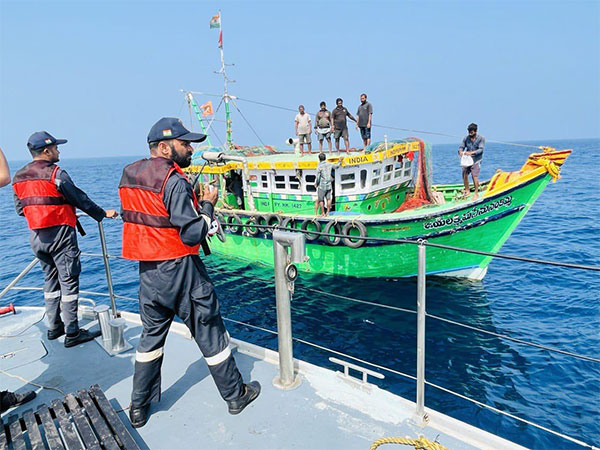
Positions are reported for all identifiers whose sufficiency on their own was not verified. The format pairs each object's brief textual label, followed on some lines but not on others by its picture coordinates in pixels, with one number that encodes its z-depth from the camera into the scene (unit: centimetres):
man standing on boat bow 1032
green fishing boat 1073
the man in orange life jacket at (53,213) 371
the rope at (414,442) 252
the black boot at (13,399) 314
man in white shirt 1426
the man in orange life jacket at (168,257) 266
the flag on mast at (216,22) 1680
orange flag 1664
